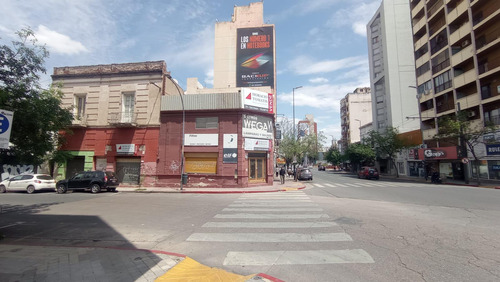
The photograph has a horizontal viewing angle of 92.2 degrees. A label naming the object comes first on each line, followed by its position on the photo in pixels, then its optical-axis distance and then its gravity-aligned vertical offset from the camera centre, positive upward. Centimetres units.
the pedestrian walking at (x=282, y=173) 2398 -108
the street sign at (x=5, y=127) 566 +93
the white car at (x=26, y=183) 1772 -135
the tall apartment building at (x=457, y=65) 2481 +1132
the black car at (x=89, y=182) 1748 -127
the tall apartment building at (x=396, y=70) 4338 +1695
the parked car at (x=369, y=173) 3235 -150
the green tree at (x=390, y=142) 3656 +297
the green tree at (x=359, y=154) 4459 +162
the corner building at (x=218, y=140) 2030 +205
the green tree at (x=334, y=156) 6702 +165
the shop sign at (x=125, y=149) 2125 +135
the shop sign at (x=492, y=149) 2356 +116
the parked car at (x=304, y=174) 2920 -147
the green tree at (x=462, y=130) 2312 +302
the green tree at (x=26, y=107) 702 +177
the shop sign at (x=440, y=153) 2771 +95
